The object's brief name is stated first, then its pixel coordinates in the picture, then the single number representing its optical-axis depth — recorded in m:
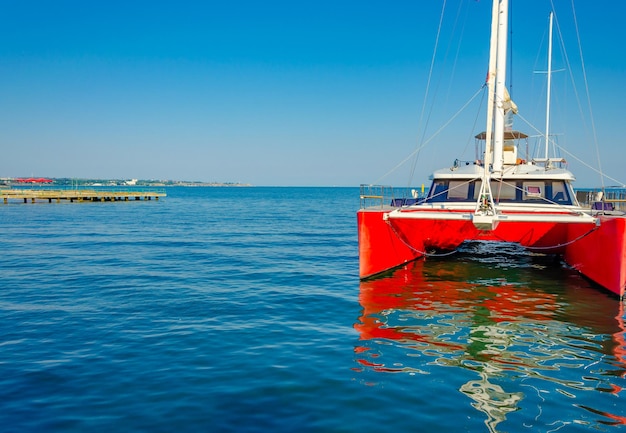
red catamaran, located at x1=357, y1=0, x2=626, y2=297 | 11.16
